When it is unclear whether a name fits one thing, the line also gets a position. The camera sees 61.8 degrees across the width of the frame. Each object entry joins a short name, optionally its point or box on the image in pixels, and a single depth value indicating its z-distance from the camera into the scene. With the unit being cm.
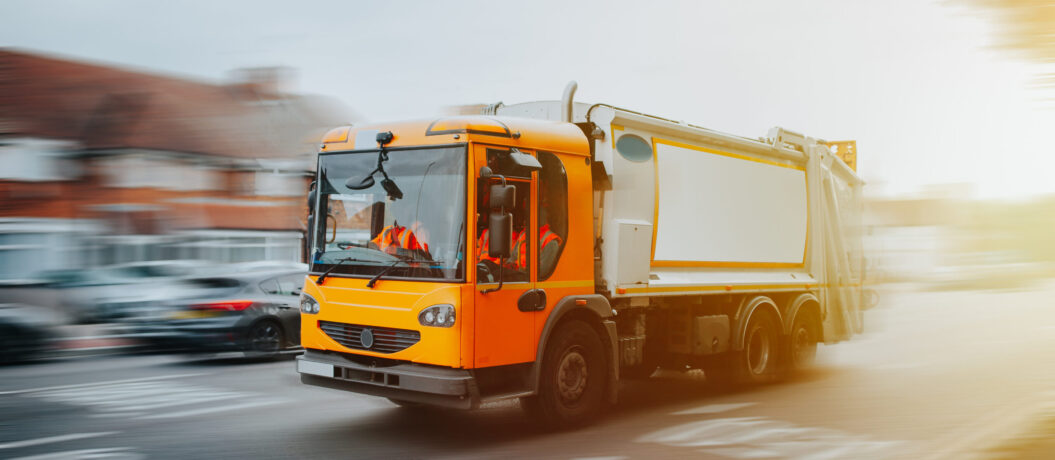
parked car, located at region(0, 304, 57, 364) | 1248
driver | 701
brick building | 2367
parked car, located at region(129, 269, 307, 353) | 1238
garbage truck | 682
